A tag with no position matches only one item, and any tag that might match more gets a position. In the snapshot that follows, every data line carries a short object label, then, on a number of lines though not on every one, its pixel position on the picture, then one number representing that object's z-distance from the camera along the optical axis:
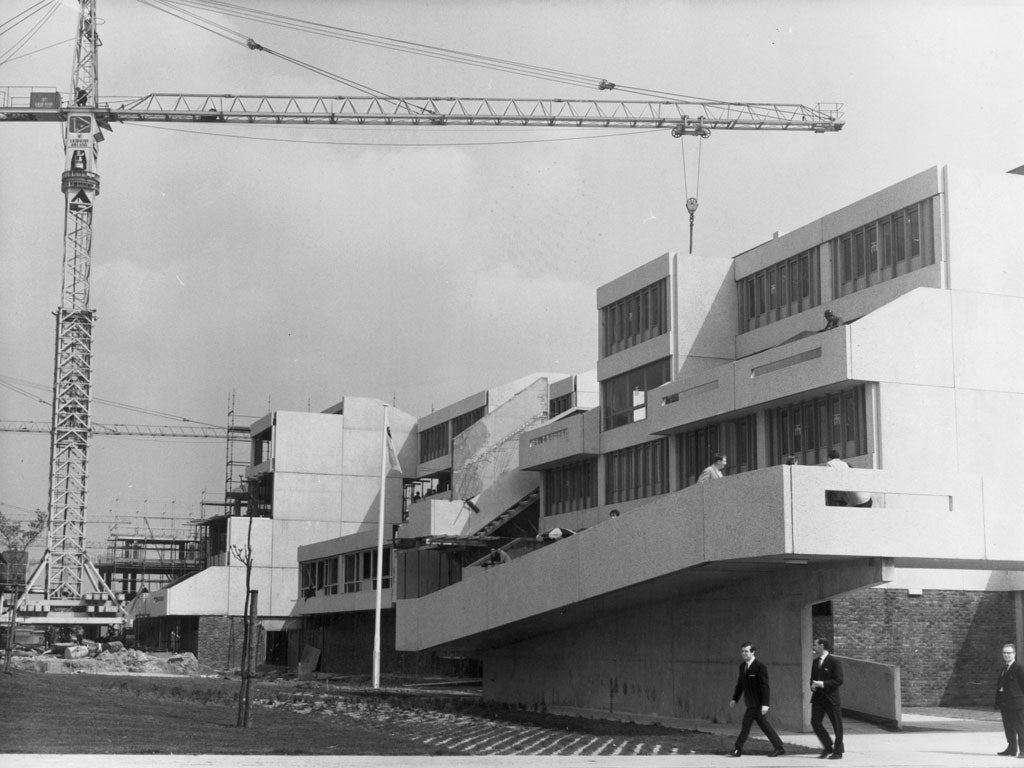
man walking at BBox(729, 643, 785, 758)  19.75
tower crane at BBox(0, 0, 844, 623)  83.12
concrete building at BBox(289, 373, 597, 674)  53.22
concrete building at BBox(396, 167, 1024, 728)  24.75
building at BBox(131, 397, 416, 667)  74.50
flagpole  47.09
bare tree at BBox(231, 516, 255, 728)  23.05
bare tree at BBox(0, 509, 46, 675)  70.50
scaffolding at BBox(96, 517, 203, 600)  100.31
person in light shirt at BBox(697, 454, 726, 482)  26.65
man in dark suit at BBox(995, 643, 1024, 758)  20.17
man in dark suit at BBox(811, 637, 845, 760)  19.77
